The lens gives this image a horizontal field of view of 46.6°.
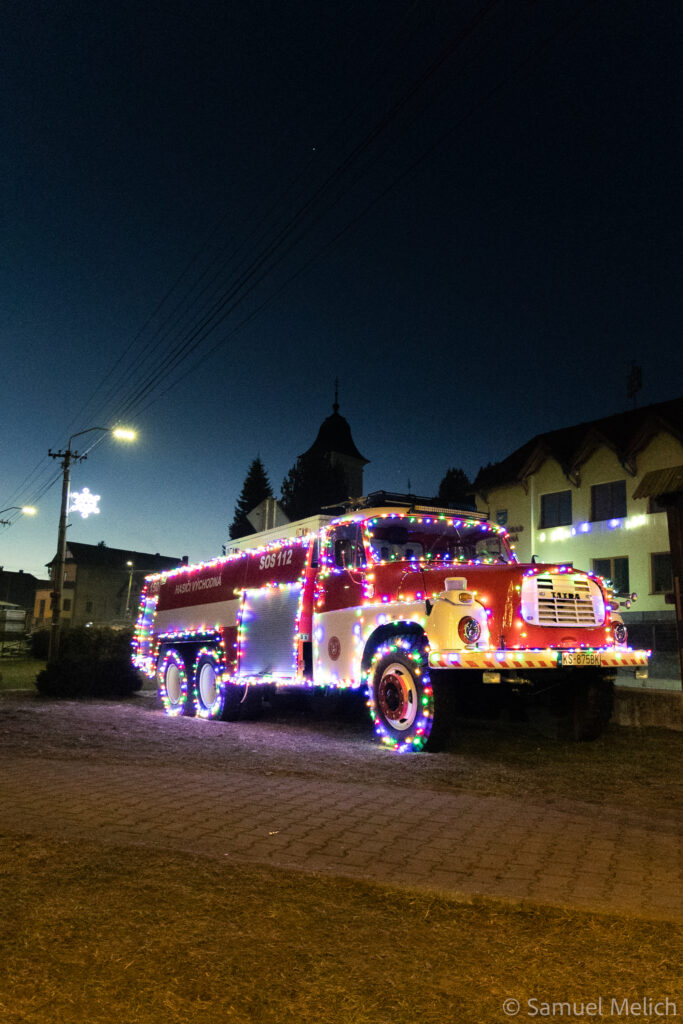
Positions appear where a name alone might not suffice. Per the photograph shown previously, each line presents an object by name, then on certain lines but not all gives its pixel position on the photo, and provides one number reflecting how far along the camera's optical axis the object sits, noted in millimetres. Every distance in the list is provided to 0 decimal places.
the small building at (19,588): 120419
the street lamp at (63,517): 21641
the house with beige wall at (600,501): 26500
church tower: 68438
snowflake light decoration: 24641
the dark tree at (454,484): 79000
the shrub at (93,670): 16953
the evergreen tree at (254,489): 77562
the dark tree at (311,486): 61344
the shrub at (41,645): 35156
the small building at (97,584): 79875
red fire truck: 8586
